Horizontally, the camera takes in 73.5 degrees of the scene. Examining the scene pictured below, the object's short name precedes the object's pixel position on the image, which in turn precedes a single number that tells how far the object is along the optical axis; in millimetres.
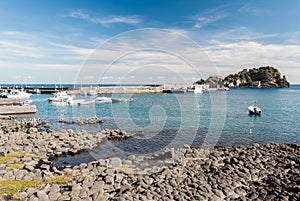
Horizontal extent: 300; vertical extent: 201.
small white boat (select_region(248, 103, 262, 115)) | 30203
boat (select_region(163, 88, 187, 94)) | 76101
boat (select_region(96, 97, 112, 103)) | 47819
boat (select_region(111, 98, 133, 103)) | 46626
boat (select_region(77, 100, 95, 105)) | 40997
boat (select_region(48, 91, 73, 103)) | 45007
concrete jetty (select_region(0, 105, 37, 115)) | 29460
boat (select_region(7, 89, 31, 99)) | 50362
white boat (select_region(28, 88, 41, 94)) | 73824
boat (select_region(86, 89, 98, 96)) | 61089
